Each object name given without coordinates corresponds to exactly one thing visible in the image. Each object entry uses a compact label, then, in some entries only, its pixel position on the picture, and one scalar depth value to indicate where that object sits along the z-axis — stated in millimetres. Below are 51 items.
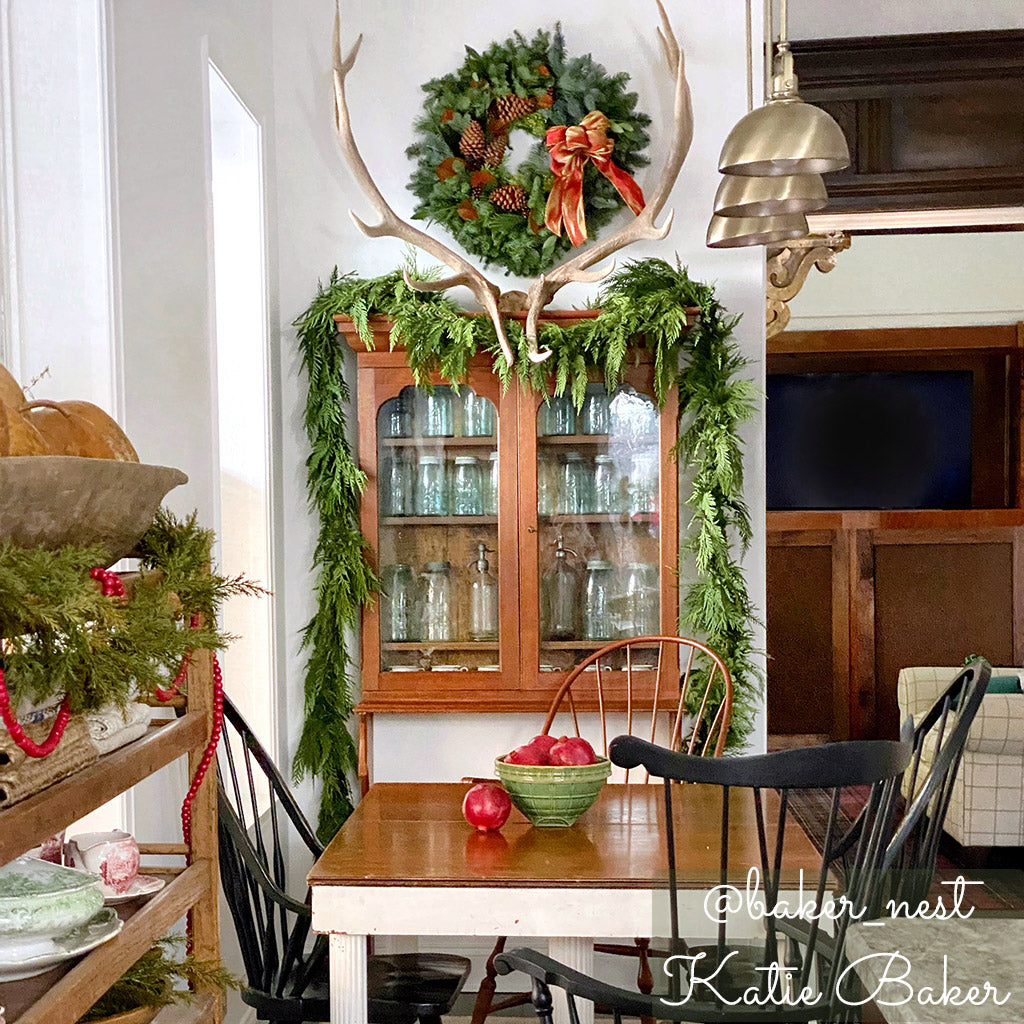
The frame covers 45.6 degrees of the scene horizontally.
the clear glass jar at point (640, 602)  3531
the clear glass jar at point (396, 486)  3584
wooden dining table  2033
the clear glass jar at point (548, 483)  3561
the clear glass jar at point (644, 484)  3531
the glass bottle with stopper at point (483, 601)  3551
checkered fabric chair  4488
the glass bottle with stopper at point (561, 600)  3545
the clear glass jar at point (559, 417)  3541
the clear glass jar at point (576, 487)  3562
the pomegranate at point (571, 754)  2334
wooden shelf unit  1150
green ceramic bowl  2318
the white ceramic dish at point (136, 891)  1528
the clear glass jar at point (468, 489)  3580
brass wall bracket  4547
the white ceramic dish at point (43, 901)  1270
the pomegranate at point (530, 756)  2348
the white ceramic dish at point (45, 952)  1257
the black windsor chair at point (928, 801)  2096
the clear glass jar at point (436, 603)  3572
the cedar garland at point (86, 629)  1058
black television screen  8164
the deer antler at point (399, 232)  3324
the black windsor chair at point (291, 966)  2350
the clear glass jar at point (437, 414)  3570
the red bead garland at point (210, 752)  1659
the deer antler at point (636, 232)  3291
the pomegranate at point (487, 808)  2326
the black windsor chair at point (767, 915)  1635
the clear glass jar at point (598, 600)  3545
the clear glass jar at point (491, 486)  3561
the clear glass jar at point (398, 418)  3564
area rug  4566
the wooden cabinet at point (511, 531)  3492
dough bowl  1111
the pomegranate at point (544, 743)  2371
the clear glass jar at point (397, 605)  3572
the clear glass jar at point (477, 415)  3557
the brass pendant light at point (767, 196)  2588
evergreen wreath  3559
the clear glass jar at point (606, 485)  3562
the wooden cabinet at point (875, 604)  7688
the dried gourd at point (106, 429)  1399
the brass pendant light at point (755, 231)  2818
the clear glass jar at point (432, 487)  3596
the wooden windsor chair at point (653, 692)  3336
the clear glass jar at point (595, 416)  3543
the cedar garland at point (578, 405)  3387
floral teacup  1552
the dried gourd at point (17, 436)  1189
